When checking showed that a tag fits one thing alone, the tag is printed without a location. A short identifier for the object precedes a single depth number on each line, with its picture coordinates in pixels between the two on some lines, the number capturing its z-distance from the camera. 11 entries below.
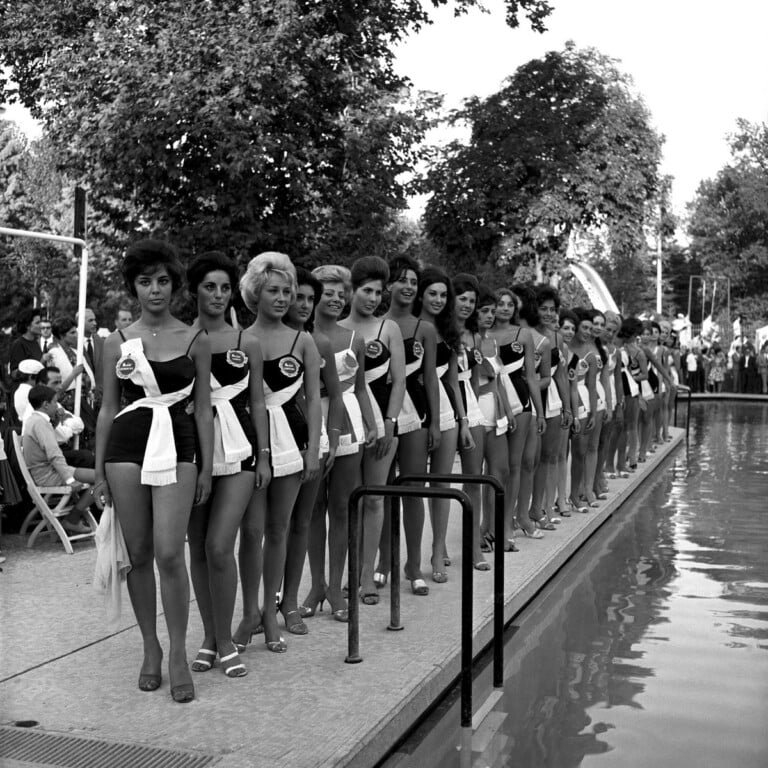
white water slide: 32.28
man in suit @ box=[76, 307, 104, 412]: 12.10
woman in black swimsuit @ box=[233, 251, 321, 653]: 5.73
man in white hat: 9.49
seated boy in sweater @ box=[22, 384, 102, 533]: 8.83
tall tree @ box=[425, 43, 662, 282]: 34.25
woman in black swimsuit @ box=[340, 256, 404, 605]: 6.81
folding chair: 8.44
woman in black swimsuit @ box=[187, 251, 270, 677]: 5.36
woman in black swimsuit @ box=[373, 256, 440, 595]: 7.25
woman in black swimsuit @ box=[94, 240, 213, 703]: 4.98
